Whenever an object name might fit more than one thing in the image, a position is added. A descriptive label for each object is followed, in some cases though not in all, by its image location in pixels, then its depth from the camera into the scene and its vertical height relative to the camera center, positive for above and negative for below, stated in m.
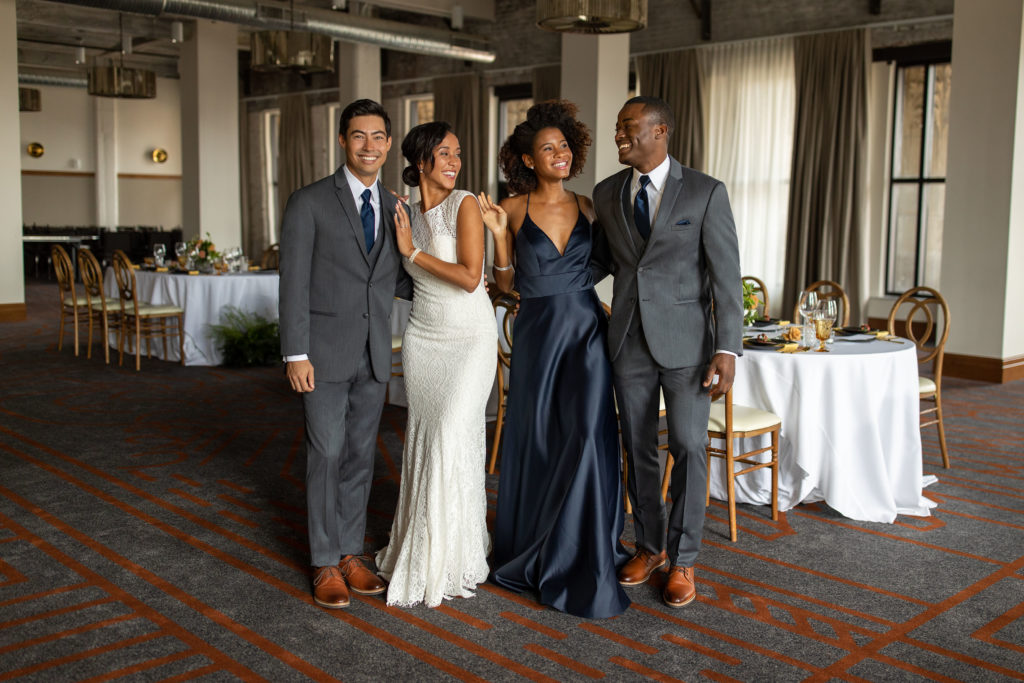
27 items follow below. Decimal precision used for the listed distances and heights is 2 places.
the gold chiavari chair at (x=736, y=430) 4.31 -0.85
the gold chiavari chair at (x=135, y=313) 8.84 -0.74
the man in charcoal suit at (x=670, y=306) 3.46 -0.25
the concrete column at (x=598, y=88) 10.55 +1.60
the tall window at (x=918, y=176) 10.71 +0.70
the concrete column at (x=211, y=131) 13.80 +1.41
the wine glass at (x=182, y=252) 9.70 -0.20
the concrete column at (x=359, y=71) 14.24 +2.34
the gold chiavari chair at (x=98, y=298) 9.25 -0.66
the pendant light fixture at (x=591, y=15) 6.18 +1.41
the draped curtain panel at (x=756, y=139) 11.52 +1.17
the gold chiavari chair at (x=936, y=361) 5.48 -0.71
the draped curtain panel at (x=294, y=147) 17.84 +1.55
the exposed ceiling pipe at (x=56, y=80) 19.20 +2.94
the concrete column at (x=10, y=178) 11.77 +0.62
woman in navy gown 3.55 -0.57
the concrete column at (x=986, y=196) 8.31 +0.38
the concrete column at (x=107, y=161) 21.16 +1.48
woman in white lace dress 3.50 -0.53
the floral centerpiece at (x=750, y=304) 5.45 -0.37
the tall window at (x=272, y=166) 19.27 +1.29
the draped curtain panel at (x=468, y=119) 14.95 +1.75
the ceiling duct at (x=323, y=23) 10.13 +2.43
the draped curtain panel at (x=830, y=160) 10.72 +0.86
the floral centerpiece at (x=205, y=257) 9.52 -0.25
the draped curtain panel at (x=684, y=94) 12.07 +1.75
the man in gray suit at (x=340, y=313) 3.41 -0.28
